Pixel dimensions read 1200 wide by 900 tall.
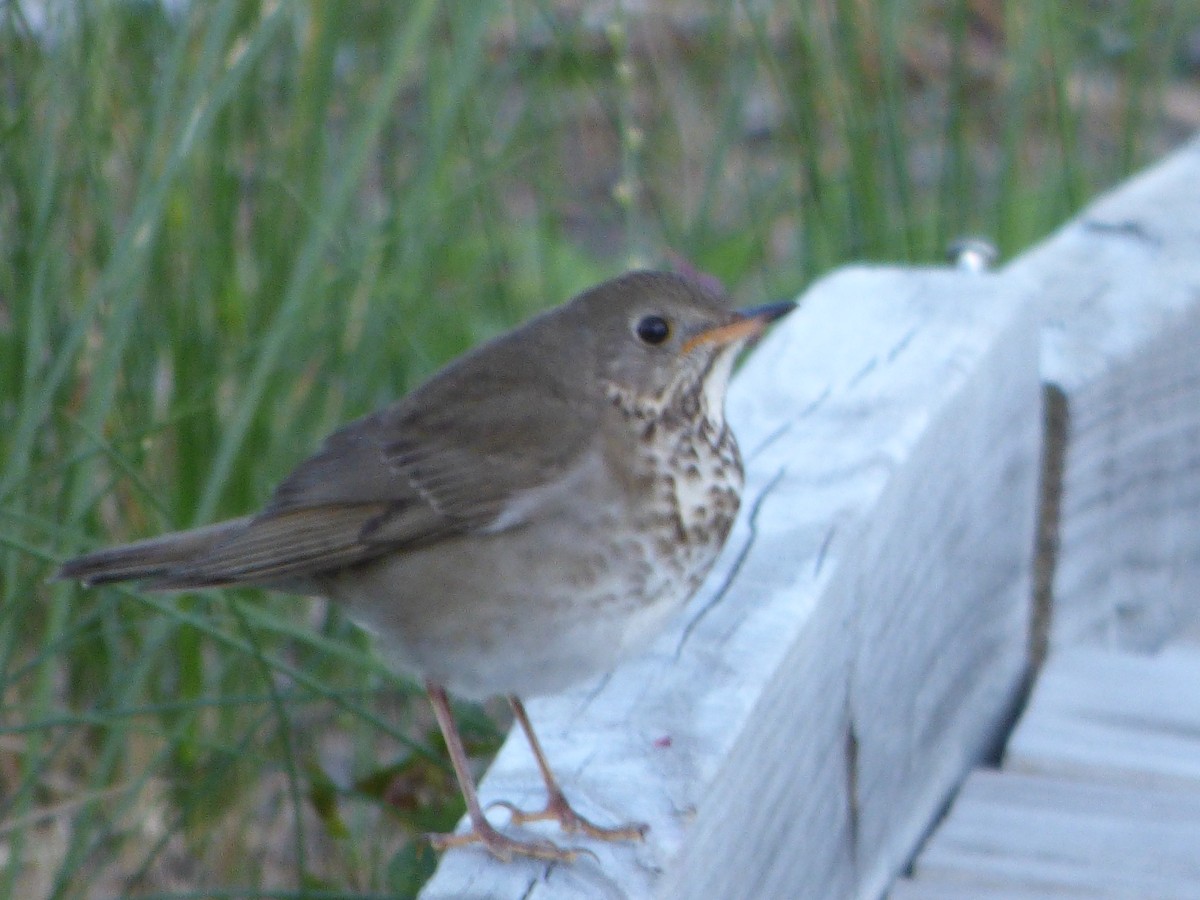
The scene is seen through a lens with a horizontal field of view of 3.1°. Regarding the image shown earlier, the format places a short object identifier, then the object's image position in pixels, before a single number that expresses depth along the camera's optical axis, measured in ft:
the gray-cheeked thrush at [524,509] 14.64
